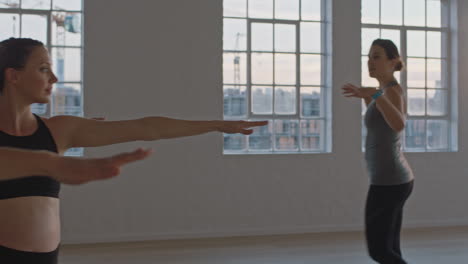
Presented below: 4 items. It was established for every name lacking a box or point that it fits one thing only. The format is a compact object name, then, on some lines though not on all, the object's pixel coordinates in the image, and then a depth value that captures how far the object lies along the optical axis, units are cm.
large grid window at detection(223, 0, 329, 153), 555
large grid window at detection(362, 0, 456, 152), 604
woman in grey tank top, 269
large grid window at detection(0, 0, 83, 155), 506
